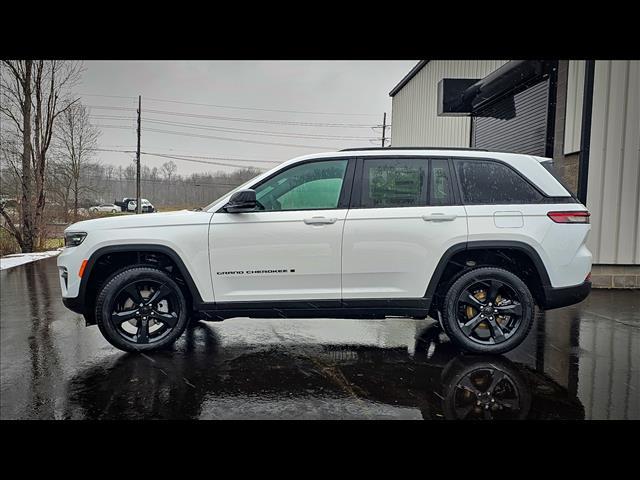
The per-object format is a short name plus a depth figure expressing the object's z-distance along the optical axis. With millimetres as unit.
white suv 4195
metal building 7273
